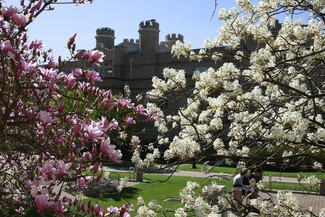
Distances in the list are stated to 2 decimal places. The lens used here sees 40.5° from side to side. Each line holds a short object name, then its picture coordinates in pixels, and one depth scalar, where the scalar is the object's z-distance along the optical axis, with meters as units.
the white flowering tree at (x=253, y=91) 4.47
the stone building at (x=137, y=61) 50.78
